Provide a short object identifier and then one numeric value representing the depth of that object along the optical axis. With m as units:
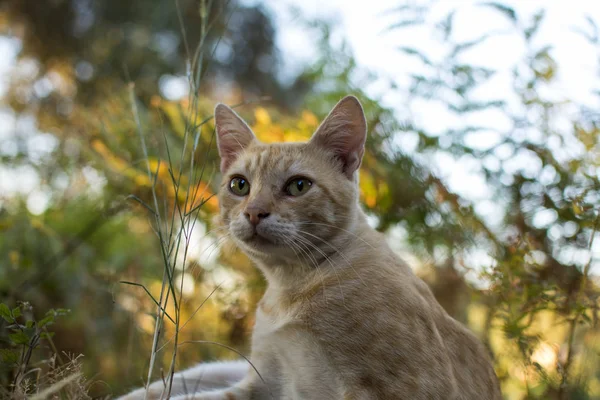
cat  0.74
